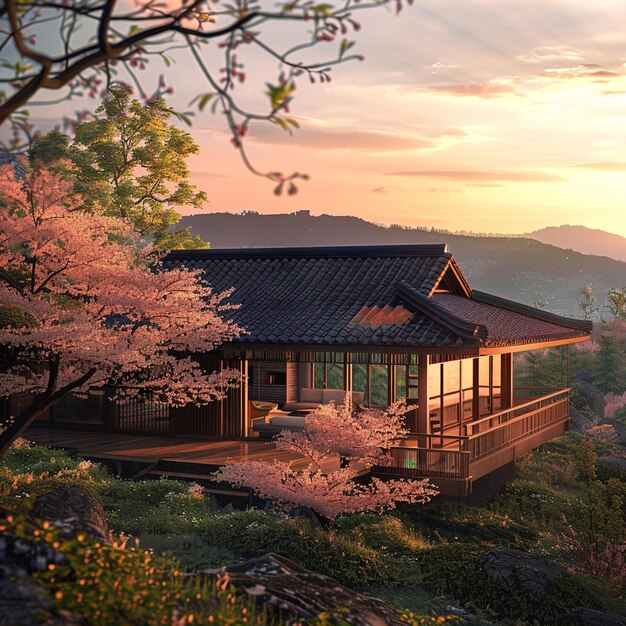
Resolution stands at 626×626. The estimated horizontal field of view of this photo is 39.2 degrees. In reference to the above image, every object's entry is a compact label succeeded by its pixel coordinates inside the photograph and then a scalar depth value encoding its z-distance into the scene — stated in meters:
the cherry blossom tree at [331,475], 14.80
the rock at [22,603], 6.04
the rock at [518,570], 13.66
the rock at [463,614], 12.59
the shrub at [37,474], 14.54
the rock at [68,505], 11.65
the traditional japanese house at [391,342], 19.39
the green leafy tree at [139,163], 36.00
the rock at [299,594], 8.27
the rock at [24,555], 6.86
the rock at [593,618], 13.04
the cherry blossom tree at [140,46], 7.02
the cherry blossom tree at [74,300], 14.55
